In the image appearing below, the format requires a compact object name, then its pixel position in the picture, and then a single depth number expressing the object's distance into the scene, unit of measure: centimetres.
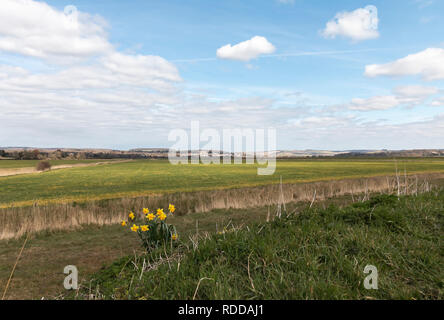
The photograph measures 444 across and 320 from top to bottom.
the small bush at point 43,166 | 6332
